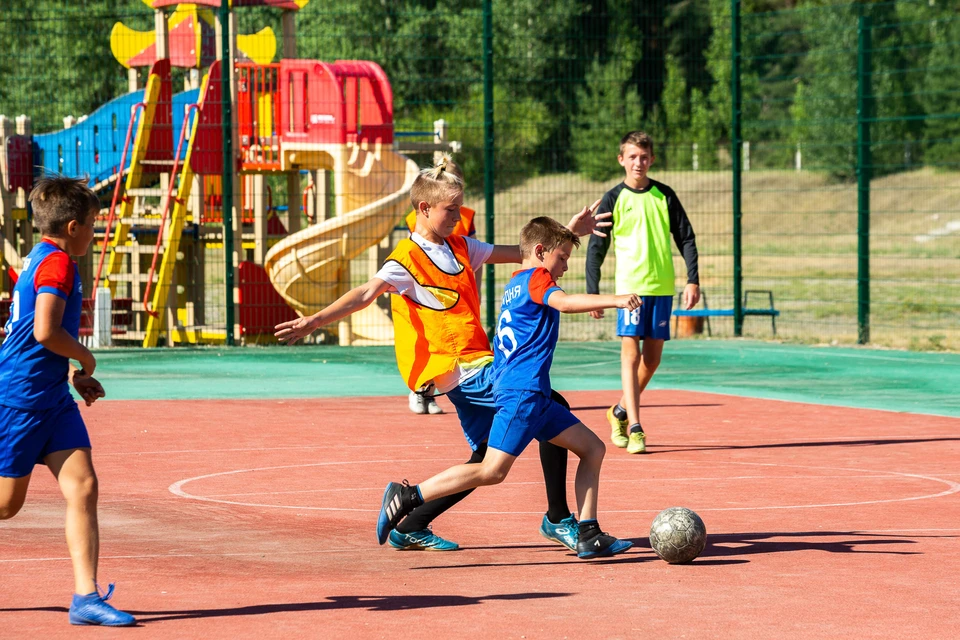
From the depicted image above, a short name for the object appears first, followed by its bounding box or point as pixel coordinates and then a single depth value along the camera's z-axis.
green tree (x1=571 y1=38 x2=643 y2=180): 22.02
